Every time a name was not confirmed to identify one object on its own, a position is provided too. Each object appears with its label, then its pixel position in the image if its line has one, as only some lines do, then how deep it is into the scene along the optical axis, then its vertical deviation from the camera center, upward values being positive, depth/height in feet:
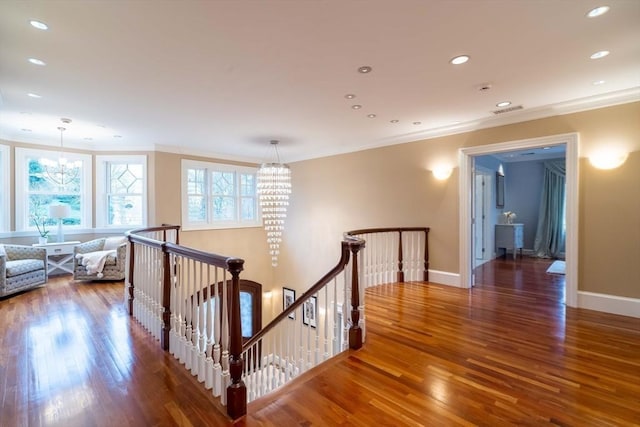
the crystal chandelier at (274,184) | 19.38 +1.83
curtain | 25.43 -0.20
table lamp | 18.17 +0.00
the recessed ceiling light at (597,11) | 6.64 +4.59
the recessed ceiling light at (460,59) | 8.80 +4.62
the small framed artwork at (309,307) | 21.48 -7.37
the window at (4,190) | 18.12 +1.38
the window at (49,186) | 18.95 +1.76
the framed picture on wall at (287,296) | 26.12 -7.63
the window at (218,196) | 23.27 +1.35
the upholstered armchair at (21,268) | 14.32 -2.92
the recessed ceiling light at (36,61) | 9.04 +4.72
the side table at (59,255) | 18.49 -2.79
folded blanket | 17.56 -2.95
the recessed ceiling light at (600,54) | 8.59 +4.64
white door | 23.48 -0.25
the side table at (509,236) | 25.23 -2.24
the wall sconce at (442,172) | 16.46 +2.21
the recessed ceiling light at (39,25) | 7.20 +4.67
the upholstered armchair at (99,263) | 17.66 -3.13
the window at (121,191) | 21.62 +1.56
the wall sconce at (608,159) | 11.68 +2.11
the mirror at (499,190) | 26.66 +1.92
